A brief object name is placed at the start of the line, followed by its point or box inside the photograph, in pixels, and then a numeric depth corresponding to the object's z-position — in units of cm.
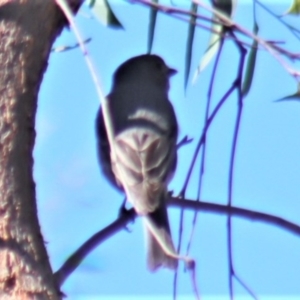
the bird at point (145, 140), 530
